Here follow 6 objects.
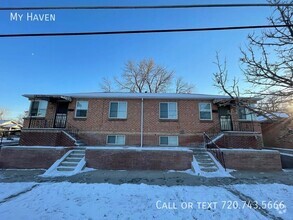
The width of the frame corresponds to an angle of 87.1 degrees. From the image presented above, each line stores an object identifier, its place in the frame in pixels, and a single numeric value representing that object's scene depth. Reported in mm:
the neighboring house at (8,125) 33750
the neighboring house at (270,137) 15501
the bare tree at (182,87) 30119
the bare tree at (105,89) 30978
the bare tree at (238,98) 3994
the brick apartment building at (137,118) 12141
